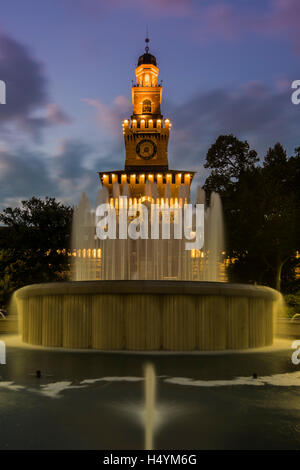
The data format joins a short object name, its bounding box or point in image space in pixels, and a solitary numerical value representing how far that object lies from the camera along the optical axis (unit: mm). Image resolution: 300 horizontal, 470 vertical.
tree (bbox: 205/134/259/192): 42031
